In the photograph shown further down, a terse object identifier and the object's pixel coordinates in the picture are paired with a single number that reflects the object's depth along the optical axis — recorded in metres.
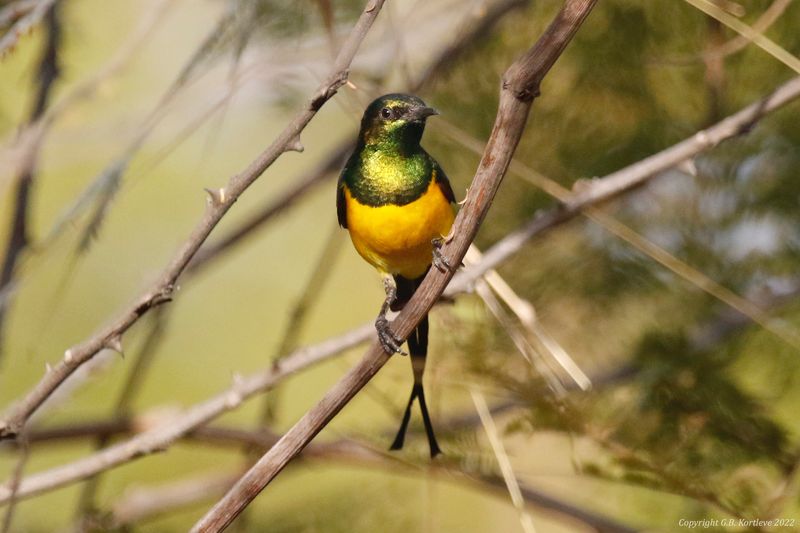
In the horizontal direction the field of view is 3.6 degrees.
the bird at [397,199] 3.49
